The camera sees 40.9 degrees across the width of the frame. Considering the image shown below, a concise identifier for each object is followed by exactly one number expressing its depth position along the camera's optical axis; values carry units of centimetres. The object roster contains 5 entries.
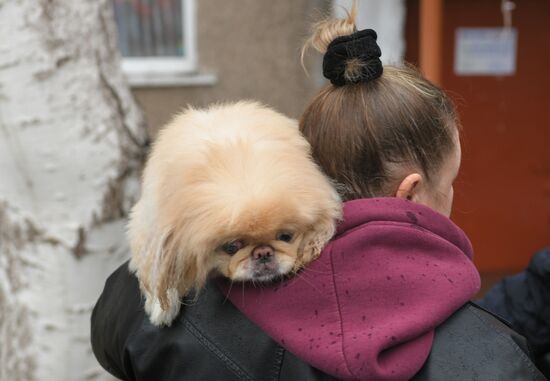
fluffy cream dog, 126
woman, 124
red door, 484
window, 612
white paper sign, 486
